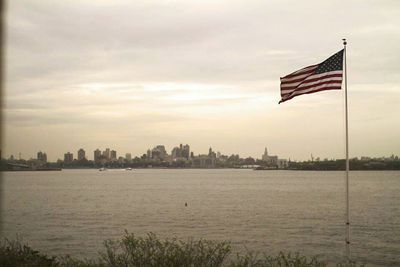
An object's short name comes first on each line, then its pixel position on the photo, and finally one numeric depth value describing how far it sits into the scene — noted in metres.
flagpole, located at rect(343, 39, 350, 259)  13.79
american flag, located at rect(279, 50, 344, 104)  13.63
